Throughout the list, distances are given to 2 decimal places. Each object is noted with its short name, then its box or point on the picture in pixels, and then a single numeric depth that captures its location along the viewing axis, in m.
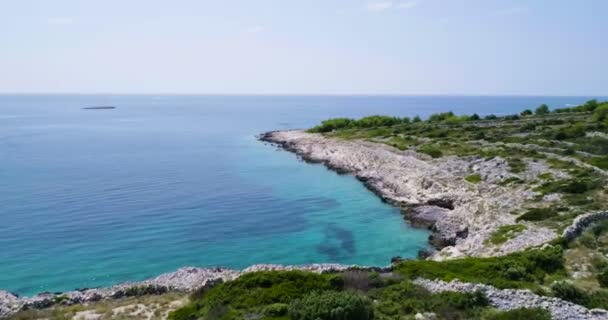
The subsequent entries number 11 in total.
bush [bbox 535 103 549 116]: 113.78
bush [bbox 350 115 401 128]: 116.06
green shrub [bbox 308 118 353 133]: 118.00
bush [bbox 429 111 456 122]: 116.79
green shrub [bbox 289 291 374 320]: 16.91
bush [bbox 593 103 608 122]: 80.74
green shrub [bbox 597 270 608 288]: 21.50
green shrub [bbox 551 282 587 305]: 19.47
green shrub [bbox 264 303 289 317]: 17.92
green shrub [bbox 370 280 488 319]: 18.20
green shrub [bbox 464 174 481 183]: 52.34
